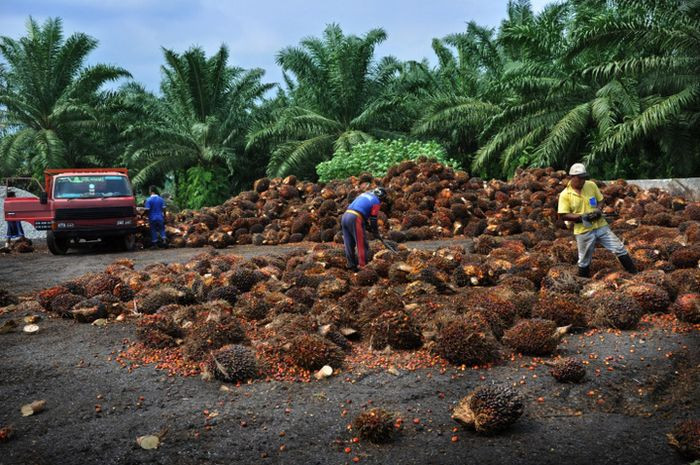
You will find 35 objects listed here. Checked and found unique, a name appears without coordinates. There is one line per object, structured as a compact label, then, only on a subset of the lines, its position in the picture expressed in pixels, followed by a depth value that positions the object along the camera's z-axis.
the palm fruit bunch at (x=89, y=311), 7.84
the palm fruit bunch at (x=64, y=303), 8.20
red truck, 15.50
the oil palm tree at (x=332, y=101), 26.59
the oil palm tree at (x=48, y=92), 29.42
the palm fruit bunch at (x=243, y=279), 8.52
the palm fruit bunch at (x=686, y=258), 8.64
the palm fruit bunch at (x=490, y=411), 4.41
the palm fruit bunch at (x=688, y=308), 6.54
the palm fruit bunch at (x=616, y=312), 6.50
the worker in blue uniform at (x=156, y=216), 16.72
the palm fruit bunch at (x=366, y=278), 8.98
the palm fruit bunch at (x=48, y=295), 8.55
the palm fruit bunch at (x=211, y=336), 6.16
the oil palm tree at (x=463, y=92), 24.80
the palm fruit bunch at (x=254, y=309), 7.29
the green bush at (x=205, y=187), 30.12
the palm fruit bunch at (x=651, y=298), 6.93
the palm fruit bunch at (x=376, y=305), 6.67
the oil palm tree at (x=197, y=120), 27.75
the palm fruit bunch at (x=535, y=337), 5.82
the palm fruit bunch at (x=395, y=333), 6.15
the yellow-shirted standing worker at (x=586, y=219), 8.48
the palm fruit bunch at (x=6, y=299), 9.10
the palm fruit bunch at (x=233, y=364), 5.54
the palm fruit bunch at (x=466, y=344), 5.64
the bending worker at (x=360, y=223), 10.28
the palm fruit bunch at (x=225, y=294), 7.98
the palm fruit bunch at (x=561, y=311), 6.56
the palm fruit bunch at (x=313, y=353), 5.68
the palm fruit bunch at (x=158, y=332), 6.60
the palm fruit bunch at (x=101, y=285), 8.72
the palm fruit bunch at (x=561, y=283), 7.57
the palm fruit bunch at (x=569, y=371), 5.23
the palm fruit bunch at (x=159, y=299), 7.91
